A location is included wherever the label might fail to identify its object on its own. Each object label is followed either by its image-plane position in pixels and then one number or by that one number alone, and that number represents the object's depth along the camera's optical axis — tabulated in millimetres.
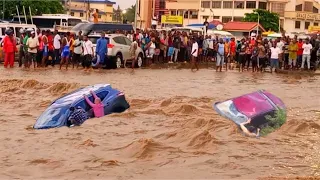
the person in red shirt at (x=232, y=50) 28500
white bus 38781
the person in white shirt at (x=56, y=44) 23594
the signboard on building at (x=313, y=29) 55575
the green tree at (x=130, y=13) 111575
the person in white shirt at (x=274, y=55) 24125
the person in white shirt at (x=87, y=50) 22344
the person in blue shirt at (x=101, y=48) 22538
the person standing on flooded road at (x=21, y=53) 22862
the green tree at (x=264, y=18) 69125
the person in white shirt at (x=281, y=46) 24516
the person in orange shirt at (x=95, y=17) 31259
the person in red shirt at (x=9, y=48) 22438
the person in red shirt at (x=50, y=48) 23391
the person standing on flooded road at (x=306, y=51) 24625
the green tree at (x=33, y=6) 51469
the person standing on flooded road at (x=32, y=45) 22328
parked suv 23688
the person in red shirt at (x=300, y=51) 25203
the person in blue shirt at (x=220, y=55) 24359
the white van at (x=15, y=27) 26297
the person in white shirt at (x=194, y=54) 24938
